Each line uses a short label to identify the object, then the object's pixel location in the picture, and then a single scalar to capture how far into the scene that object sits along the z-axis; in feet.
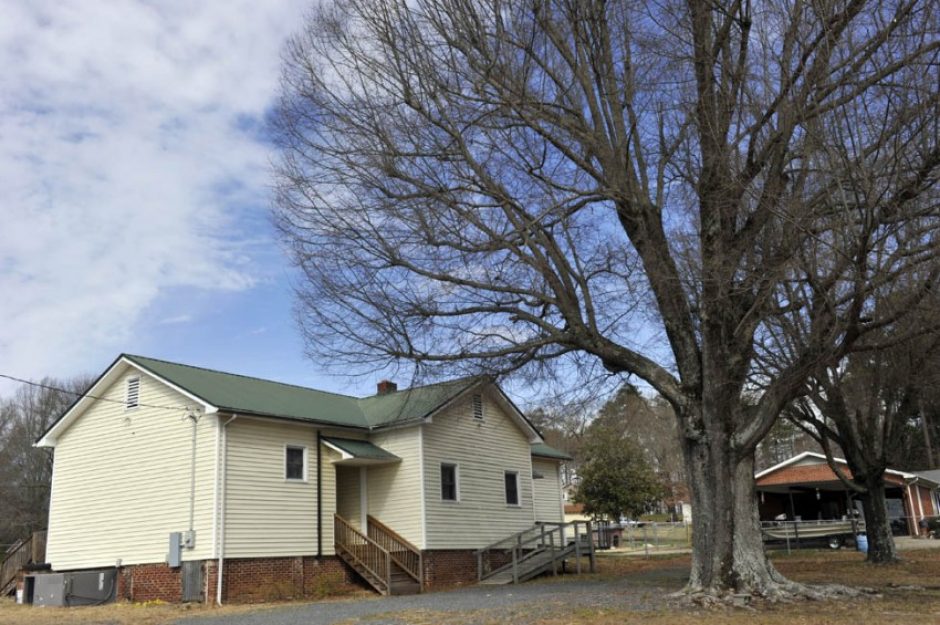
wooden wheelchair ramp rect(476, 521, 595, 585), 72.79
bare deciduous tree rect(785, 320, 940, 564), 62.85
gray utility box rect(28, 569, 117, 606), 62.80
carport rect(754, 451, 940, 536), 131.34
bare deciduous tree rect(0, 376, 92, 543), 148.05
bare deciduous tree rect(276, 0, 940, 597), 32.55
